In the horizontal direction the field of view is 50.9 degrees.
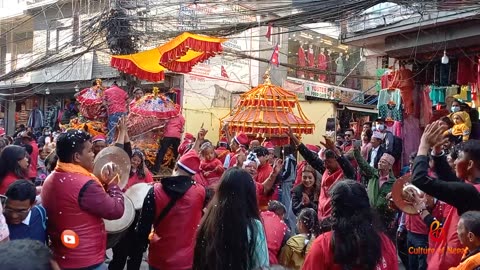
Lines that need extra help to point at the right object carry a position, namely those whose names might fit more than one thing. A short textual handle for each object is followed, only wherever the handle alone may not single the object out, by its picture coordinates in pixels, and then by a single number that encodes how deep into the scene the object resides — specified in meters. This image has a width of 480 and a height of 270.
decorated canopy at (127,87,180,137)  11.42
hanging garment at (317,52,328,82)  23.12
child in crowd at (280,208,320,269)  4.43
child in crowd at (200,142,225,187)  7.39
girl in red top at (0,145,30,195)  4.97
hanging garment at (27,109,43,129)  20.73
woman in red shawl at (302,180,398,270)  2.77
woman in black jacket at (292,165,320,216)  6.88
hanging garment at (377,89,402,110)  11.42
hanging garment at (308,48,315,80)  22.30
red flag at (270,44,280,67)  16.13
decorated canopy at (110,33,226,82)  10.01
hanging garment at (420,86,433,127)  11.09
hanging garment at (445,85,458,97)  10.80
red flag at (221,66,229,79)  18.87
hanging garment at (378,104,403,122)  11.52
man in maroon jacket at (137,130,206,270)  4.37
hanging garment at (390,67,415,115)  10.92
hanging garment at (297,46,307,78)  21.62
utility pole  12.68
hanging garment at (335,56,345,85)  23.62
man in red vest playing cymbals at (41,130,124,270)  3.80
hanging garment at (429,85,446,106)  10.74
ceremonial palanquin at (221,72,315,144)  9.95
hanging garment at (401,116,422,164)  11.22
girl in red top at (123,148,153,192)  6.41
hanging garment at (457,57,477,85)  9.72
